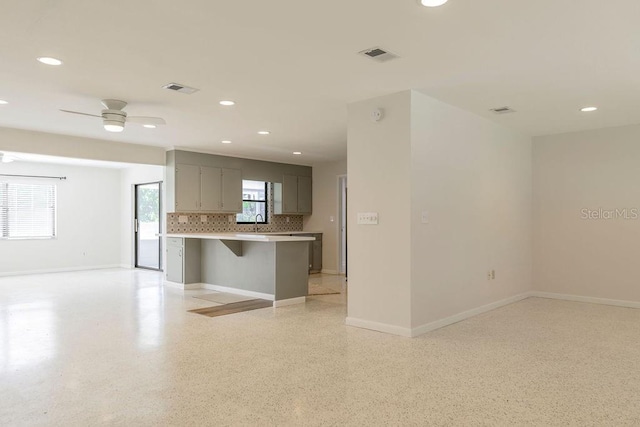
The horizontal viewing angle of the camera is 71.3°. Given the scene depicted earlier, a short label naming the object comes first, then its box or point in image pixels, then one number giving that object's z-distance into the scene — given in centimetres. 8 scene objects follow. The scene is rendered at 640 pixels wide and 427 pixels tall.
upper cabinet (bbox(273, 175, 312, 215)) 916
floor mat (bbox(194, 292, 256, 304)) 607
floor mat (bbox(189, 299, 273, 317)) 530
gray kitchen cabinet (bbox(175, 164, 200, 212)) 736
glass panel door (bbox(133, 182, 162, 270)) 954
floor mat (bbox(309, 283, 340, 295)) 668
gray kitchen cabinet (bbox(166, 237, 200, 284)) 714
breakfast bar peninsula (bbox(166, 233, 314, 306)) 582
